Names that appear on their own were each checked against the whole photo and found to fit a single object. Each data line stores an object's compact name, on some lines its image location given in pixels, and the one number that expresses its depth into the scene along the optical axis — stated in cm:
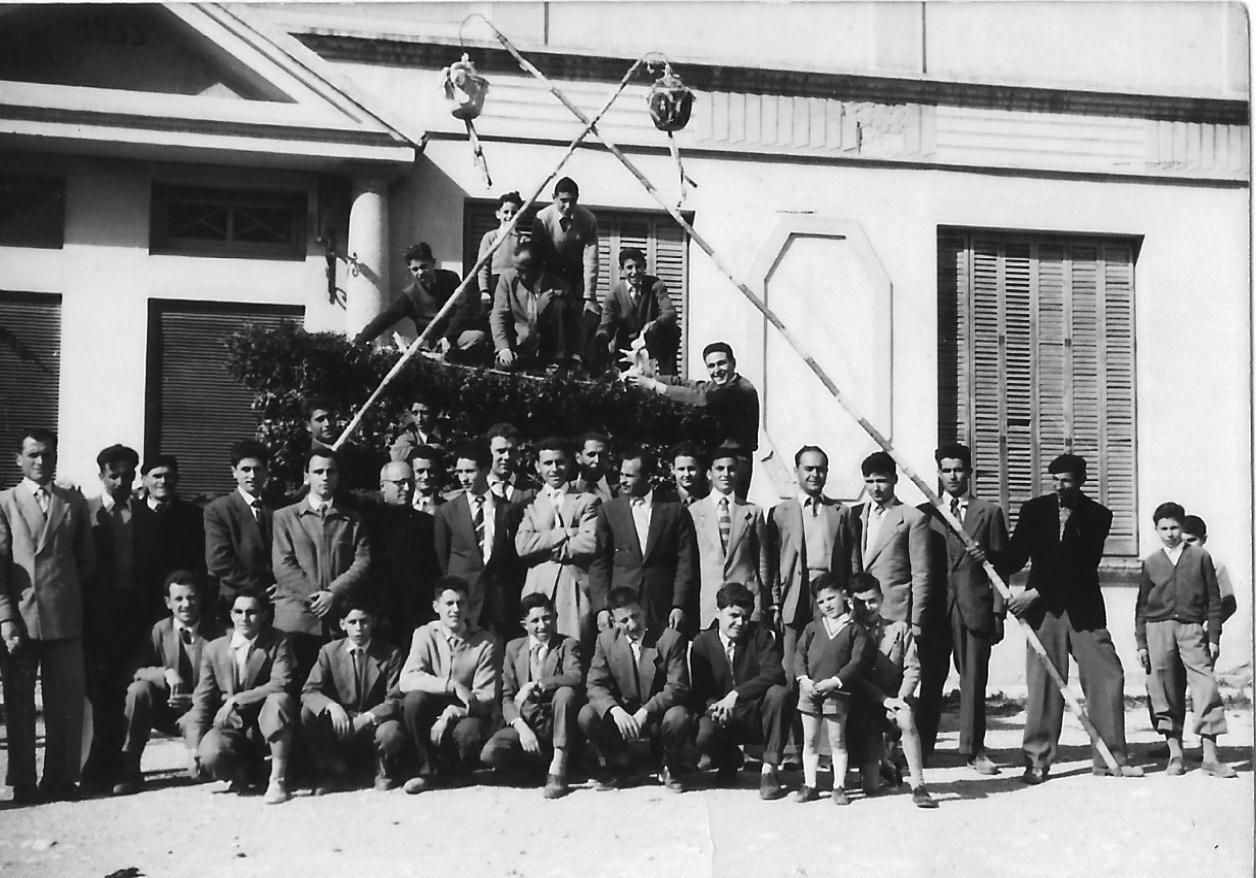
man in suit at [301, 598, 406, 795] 575
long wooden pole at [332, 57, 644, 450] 650
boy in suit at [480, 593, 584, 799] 580
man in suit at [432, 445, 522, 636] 625
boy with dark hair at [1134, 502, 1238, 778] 639
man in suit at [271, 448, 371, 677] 600
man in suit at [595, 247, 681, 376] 746
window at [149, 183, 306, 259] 818
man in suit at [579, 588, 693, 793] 583
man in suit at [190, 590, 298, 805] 568
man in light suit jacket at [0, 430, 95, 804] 584
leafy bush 648
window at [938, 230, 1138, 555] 829
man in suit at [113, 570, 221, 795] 586
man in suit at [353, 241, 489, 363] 710
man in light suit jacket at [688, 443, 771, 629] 629
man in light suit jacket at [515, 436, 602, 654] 622
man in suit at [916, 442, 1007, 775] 643
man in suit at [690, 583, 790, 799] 584
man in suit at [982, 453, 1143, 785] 636
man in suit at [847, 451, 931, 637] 638
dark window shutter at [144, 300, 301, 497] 776
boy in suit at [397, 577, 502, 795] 579
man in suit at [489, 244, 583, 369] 714
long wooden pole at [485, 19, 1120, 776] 635
